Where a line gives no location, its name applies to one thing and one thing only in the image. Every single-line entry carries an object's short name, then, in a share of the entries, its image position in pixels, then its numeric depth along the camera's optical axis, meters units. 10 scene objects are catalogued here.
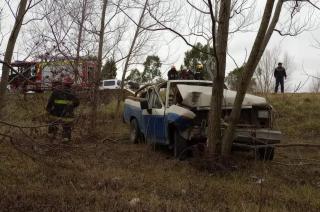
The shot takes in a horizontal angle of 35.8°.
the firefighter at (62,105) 11.13
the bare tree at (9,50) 8.77
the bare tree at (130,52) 17.18
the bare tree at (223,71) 8.42
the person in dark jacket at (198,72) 15.70
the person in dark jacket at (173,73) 18.86
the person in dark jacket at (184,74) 17.73
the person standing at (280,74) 21.53
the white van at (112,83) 26.09
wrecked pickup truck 9.09
